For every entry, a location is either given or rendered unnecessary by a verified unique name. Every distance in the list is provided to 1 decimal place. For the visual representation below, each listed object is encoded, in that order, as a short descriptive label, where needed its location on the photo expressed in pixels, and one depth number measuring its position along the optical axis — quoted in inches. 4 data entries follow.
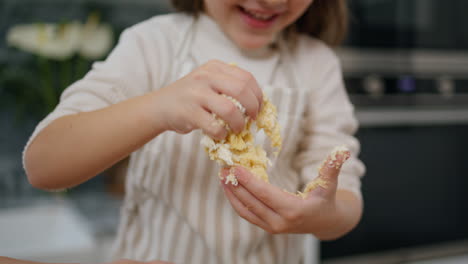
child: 14.9
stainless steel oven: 43.1
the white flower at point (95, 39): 22.6
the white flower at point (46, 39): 23.3
